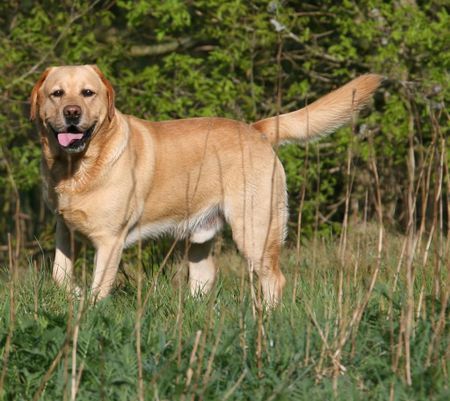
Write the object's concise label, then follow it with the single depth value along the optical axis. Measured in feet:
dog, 37.14
